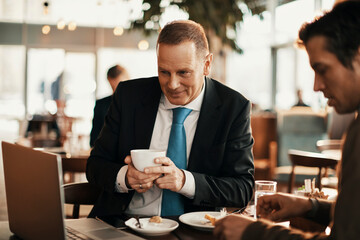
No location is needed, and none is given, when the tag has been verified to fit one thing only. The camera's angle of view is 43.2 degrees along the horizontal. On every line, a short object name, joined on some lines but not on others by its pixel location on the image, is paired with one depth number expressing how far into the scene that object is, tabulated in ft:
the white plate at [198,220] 4.36
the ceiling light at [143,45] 32.20
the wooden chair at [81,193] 6.57
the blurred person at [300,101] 28.38
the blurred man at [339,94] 2.82
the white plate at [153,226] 4.17
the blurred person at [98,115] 12.39
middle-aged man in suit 5.62
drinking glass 4.96
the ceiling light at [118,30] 26.25
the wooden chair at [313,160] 10.34
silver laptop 3.24
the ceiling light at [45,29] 33.37
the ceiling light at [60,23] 26.22
